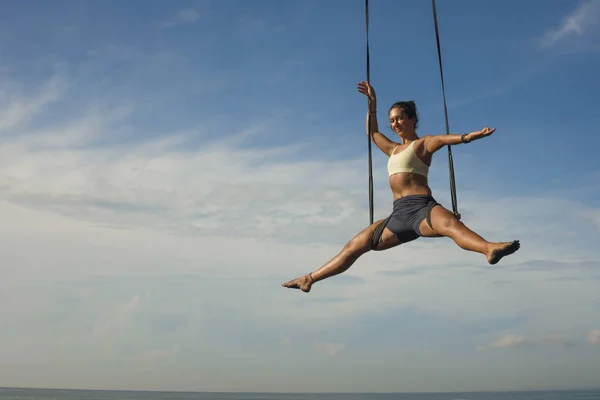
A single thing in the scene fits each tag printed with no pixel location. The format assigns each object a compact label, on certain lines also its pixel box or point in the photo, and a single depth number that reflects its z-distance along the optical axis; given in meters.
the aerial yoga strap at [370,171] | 8.25
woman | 7.25
